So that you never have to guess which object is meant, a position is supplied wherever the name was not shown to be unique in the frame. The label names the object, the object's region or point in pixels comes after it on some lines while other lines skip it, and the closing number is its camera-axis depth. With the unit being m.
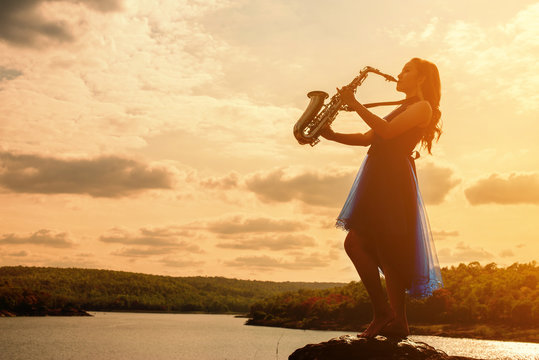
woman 7.39
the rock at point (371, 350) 7.00
